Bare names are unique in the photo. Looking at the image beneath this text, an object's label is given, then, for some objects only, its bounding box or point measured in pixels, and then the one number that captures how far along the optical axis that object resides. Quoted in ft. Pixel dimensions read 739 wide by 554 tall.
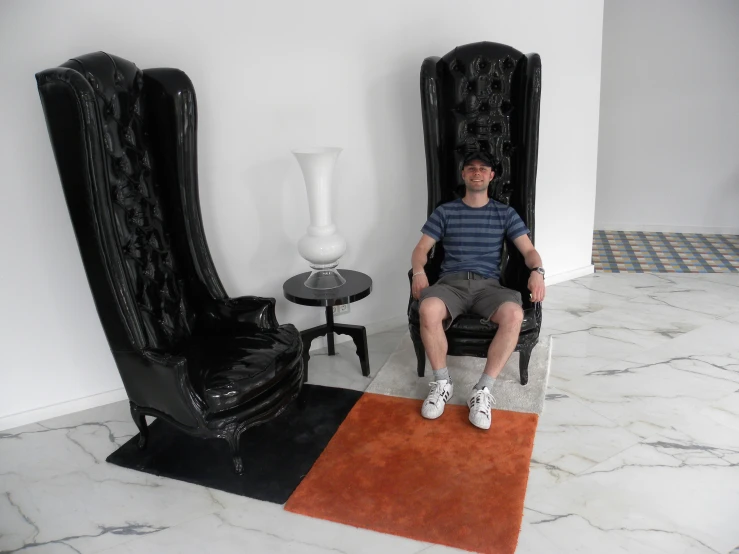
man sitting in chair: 8.61
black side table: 9.11
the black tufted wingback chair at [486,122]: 10.01
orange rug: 6.56
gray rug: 8.99
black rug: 7.41
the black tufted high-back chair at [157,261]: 6.97
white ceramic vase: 9.02
